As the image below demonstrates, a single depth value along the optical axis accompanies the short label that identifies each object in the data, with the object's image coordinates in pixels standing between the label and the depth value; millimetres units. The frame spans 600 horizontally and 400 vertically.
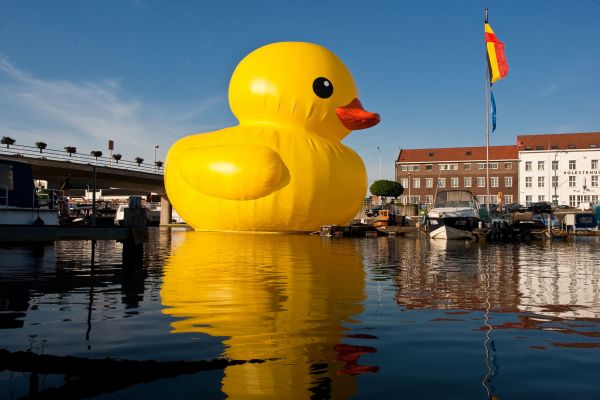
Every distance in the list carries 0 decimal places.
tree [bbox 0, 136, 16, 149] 56000
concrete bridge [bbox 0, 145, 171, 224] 40838
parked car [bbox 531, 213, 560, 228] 39375
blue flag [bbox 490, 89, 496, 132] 33875
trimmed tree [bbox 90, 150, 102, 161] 70250
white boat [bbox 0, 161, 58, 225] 18969
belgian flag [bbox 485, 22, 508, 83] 33750
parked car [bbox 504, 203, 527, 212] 62231
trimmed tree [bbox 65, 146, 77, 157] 64562
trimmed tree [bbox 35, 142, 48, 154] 64650
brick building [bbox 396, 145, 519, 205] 85438
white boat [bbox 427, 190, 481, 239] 27906
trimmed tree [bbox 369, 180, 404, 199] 82438
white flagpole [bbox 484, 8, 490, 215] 34188
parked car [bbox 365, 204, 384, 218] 67938
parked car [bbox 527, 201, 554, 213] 48500
